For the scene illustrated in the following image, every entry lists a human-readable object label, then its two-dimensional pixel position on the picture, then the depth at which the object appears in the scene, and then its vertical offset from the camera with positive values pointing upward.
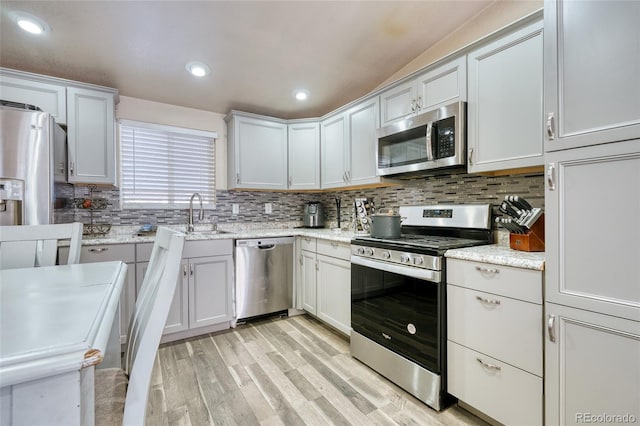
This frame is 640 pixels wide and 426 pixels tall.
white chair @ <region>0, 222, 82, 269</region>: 1.46 -0.16
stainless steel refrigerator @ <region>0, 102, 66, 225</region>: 1.90 +0.33
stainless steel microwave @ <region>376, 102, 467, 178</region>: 1.86 +0.50
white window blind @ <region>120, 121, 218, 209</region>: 2.82 +0.50
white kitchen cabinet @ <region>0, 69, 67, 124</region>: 2.12 +0.93
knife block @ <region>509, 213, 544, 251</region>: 1.53 -0.14
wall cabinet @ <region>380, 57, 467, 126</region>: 1.88 +0.88
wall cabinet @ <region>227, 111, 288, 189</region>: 3.09 +0.67
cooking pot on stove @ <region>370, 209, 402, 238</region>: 2.11 -0.10
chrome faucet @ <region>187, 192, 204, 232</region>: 2.96 +0.00
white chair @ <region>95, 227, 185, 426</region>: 0.77 -0.42
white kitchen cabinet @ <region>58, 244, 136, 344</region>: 2.16 -0.35
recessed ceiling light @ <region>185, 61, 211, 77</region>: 2.45 +1.25
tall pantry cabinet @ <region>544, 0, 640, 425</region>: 1.06 +0.00
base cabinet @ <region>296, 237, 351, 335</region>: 2.38 -0.62
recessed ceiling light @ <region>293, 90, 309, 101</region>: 3.00 +1.24
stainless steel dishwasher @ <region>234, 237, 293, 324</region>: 2.75 -0.63
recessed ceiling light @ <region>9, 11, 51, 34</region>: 1.85 +1.26
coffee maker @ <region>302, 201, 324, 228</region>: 3.51 -0.03
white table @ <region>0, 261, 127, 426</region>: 0.49 -0.26
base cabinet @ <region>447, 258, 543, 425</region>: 1.30 -0.63
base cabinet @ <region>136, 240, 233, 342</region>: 2.46 -0.68
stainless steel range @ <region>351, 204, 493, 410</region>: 1.62 -0.54
